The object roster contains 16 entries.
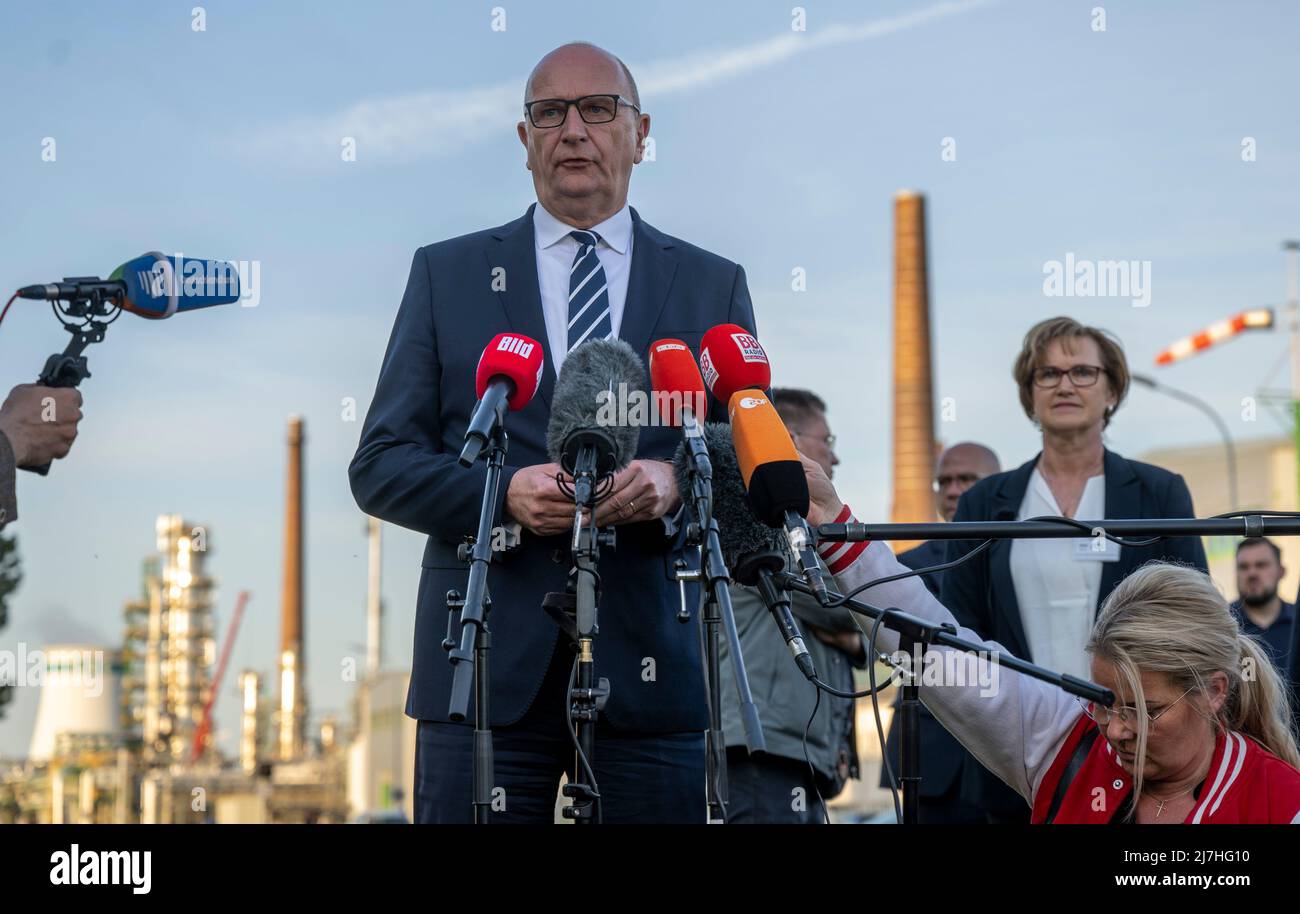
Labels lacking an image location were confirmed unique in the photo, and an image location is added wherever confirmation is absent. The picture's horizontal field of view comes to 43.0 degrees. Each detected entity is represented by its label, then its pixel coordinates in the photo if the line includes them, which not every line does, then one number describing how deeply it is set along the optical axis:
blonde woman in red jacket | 3.15
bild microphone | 3.16
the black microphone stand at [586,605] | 2.90
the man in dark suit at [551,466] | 3.46
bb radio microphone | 3.34
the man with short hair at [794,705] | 5.55
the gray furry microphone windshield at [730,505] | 3.20
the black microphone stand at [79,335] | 3.74
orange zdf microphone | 2.88
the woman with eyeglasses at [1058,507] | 4.88
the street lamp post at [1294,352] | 30.98
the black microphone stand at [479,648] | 2.79
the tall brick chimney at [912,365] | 43.84
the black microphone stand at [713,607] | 2.88
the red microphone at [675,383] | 3.34
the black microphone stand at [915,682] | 2.75
